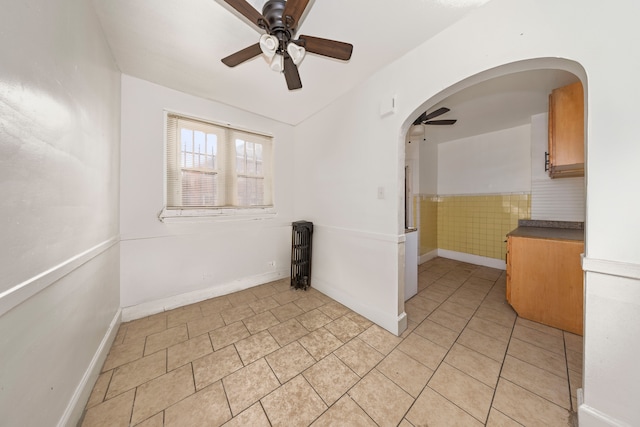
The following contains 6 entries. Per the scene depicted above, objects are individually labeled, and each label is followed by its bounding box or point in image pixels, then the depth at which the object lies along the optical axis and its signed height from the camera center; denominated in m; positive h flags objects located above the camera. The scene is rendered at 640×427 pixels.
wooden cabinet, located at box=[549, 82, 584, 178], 1.97 +0.90
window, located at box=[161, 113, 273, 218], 2.48 +0.61
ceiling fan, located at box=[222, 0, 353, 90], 1.20 +1.23
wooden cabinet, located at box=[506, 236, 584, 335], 1.92 -0.71
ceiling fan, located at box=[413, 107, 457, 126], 2.55 +1.31
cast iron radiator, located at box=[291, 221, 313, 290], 2.97 -0.65
